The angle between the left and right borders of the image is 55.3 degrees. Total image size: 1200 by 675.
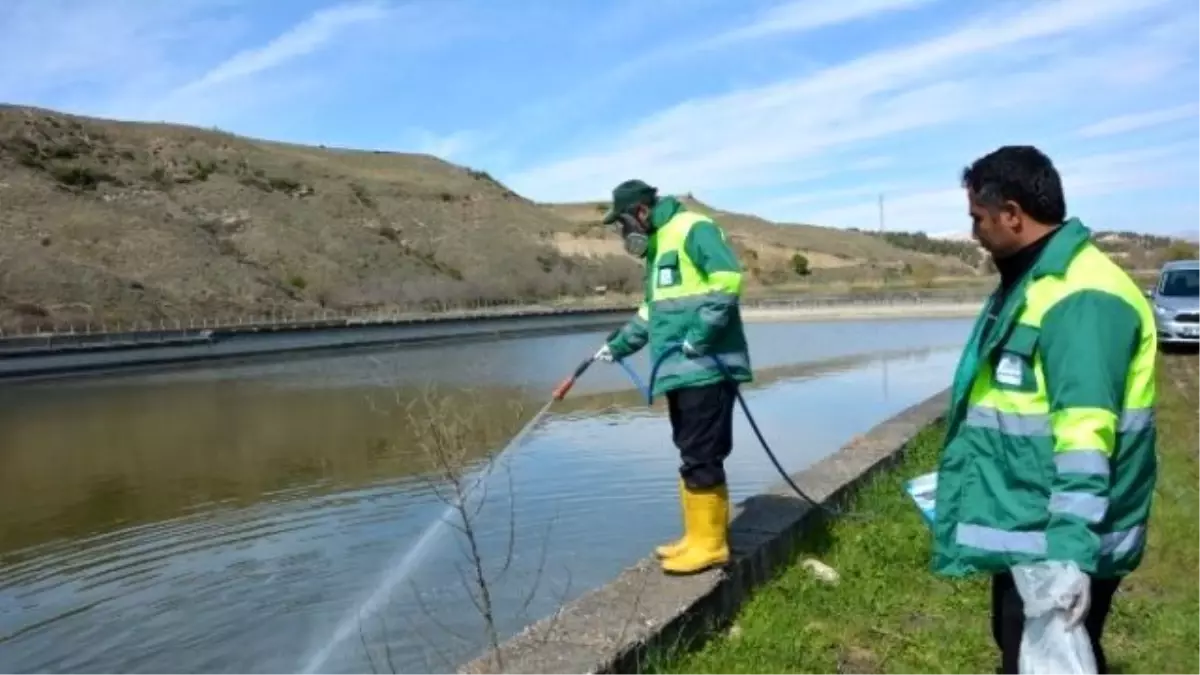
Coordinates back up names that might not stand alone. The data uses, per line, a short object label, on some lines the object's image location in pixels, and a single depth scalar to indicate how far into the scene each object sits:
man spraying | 5.12
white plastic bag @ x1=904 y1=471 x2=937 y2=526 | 3.44
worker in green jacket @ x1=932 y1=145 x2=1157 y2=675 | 2.65
